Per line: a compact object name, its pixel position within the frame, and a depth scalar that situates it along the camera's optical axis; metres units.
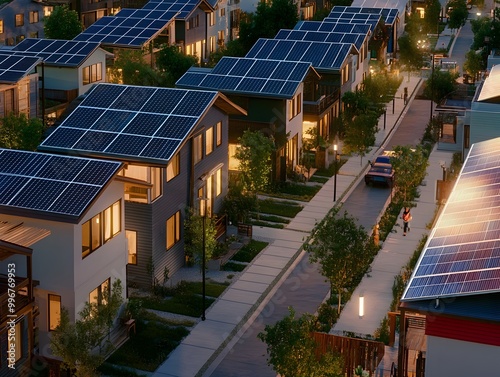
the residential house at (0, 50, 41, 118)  53.59
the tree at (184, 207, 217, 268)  37.91
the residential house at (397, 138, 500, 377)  23.58
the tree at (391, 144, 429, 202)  49.28
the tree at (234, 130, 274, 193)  46.41
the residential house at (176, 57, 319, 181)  51.25
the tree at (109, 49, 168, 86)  64.69
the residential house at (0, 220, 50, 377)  26.73
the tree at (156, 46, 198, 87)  71.12
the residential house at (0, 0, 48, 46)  83.38
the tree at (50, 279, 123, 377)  27.52
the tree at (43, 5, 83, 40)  82.00
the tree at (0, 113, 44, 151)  45.47
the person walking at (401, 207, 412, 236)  44.84
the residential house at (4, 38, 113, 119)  58.34
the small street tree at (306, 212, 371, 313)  34.19
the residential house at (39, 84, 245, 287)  36.38
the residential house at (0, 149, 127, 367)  29.62
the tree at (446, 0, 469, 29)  110.06
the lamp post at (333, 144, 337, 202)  49.51
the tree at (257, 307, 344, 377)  26.17
